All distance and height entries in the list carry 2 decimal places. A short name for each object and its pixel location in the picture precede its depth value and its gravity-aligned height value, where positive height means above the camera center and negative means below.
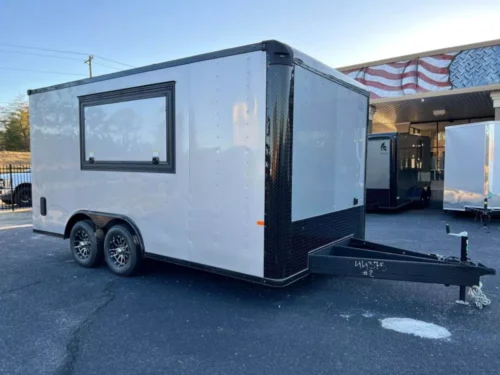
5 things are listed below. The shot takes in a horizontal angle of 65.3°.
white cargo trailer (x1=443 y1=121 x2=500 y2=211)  10.16 -0.07
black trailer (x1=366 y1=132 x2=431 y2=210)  12.02 -0.21
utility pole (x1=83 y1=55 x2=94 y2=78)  32.73 +8.64
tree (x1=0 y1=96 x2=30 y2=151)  40.56 +3.72
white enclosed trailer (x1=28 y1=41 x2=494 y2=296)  3.95 -0.06
